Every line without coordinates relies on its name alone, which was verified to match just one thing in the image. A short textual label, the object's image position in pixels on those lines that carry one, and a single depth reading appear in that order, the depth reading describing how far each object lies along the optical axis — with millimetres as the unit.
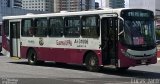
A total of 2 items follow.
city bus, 18281
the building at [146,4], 104812
